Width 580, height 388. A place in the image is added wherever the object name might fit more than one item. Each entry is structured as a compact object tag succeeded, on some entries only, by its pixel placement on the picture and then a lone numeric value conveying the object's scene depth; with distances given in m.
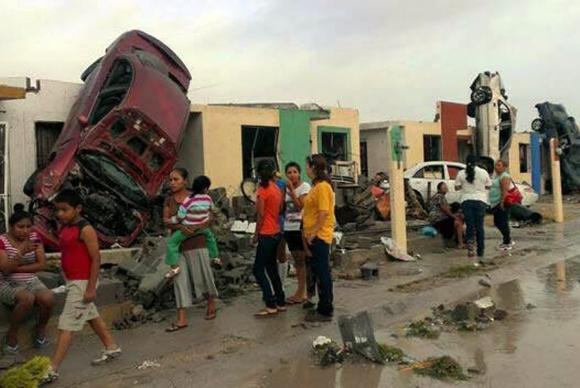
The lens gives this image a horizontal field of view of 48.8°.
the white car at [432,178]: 17.67
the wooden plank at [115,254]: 8.77
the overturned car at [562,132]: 30.56
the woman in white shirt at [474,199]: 10.52
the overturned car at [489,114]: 17.11
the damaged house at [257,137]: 15.05
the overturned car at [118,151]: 9.49
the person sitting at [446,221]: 11.87
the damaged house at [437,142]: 22.97
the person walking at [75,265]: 4.94
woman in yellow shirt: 6.38
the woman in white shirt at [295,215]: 7.06
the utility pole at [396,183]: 10.27
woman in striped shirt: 5.32
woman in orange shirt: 6.68
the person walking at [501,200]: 11.29
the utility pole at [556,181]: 16.17
